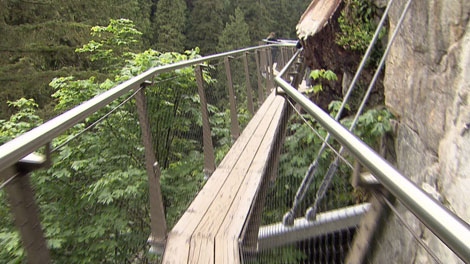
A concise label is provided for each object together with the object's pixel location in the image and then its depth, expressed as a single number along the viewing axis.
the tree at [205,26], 36.19
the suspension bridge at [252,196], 0.82
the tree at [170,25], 31.20
